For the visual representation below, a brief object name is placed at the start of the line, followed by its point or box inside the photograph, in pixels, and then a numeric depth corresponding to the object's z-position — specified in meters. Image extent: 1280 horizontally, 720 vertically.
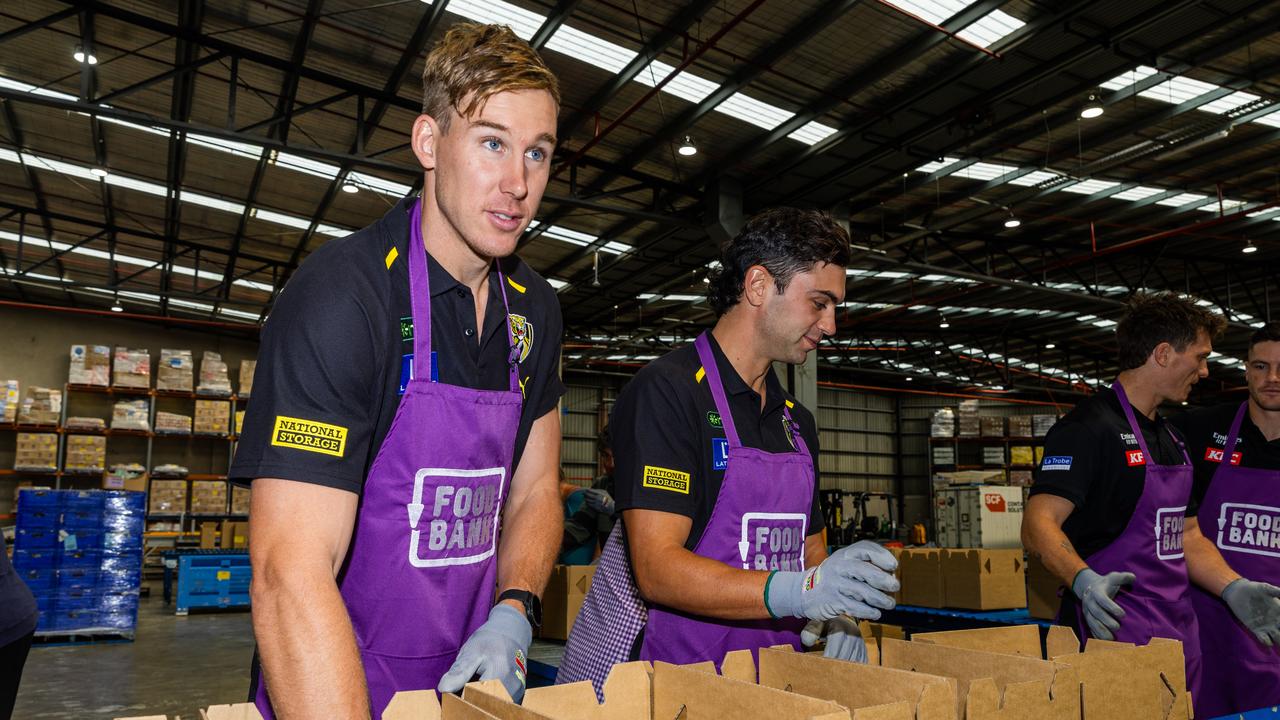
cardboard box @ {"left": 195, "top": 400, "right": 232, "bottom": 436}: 16.08
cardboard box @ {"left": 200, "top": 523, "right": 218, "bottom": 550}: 14.55
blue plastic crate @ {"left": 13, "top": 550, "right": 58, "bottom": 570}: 8.84
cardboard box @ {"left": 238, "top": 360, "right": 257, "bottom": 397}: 16.28
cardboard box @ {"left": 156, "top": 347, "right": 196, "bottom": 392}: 15.89
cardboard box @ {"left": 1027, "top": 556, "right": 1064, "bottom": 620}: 5.57
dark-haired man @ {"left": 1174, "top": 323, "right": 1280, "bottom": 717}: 3.19
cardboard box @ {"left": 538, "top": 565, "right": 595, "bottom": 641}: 4.86
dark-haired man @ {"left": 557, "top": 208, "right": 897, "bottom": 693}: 1.86
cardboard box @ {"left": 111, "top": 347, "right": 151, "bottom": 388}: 15.67
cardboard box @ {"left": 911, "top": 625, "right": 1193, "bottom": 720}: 1.44
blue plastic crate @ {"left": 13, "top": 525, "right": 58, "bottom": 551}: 8.92
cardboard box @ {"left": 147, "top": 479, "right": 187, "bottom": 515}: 15.49
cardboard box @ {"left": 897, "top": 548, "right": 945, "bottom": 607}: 6.28
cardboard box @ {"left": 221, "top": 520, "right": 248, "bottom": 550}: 14.76
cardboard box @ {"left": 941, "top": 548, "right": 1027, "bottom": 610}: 5.96
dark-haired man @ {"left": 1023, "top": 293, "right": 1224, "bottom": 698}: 2.89
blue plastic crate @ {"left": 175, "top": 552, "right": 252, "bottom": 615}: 11.46
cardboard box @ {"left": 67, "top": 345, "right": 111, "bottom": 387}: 15.27
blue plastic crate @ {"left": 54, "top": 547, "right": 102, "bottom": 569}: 9.09
